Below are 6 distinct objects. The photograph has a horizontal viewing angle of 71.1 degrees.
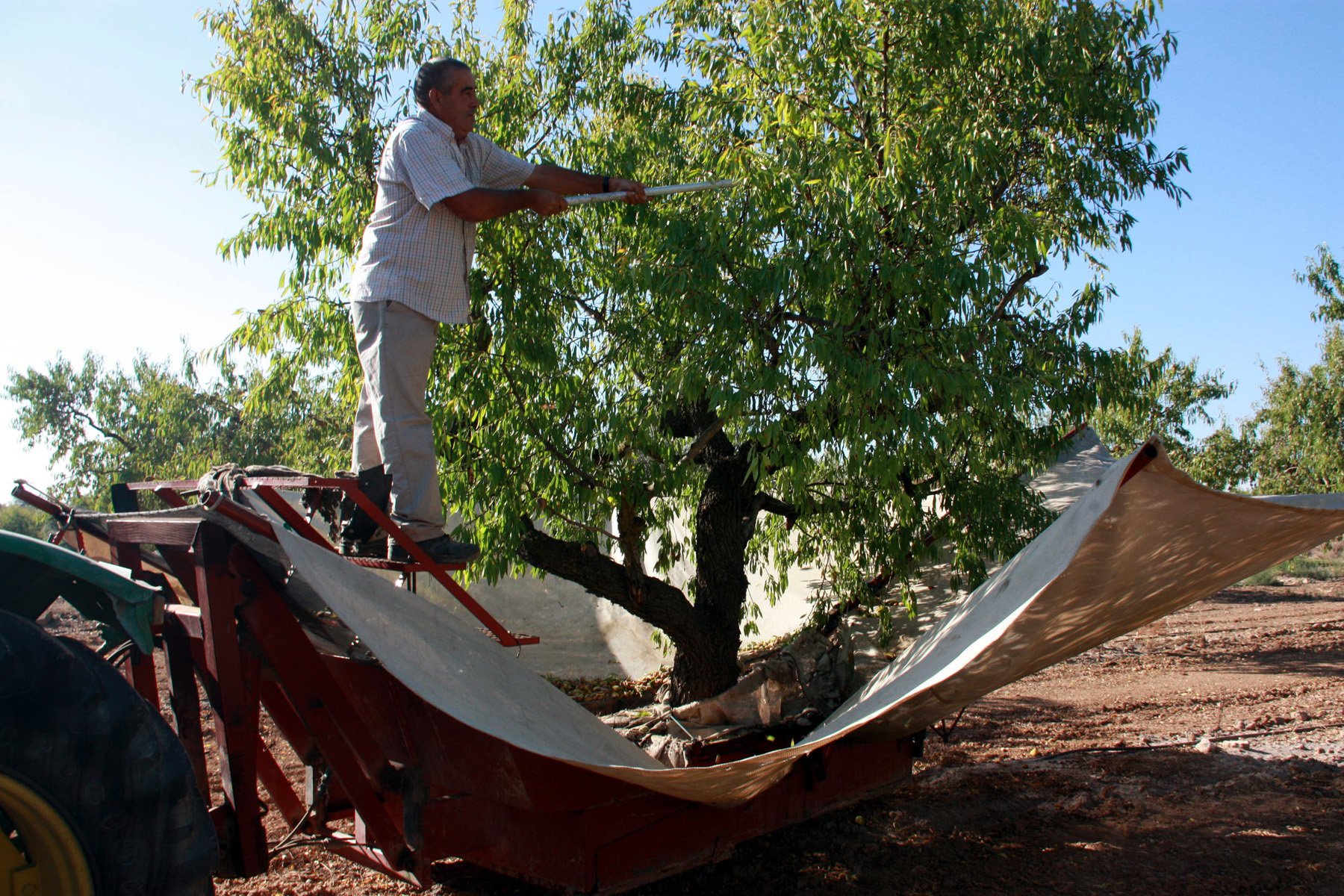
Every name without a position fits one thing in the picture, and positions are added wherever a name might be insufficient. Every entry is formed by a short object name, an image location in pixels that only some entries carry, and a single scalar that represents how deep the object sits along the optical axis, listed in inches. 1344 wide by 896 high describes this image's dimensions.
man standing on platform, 117.9
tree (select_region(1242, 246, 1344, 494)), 653.9
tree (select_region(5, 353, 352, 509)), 575.2
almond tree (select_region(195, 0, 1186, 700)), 190.7
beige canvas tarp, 86.4
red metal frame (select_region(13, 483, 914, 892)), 89.4
